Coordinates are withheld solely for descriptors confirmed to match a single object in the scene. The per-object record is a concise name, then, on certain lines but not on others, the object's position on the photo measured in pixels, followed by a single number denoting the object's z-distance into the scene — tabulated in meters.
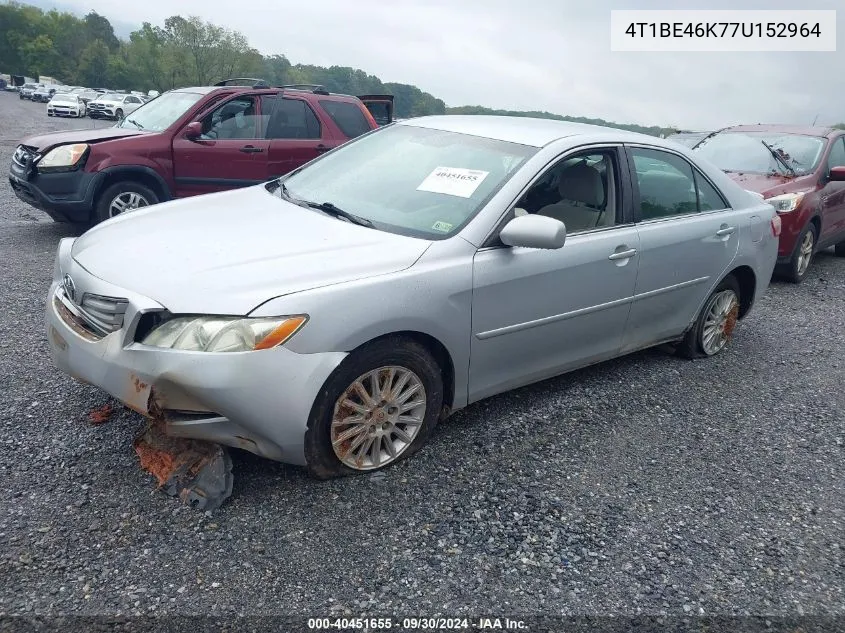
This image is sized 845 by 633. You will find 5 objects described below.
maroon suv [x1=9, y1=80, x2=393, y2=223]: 7.01
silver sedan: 2.77
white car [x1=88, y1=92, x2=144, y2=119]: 41.75
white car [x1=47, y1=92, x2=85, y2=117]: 39.91
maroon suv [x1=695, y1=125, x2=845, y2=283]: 7.52
